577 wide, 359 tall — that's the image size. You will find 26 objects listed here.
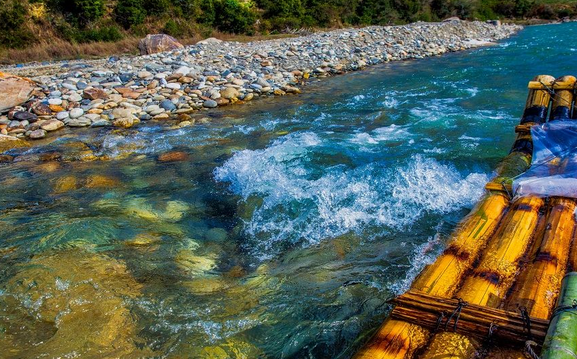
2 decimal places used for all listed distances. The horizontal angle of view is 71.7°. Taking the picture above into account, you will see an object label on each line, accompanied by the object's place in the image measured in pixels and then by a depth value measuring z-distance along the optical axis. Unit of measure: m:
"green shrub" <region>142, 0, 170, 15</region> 24.62
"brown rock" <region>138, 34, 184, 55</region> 18.05
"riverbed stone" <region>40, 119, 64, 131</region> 8.58
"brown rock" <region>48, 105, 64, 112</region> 9.42
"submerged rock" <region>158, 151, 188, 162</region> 6.85
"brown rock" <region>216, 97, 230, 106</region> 10.43
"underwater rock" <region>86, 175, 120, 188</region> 5.80
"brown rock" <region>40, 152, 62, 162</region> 7.02
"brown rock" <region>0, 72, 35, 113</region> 9.10
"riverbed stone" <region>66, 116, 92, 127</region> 8.89
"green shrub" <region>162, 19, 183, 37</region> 23.44
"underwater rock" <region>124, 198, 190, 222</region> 4.73
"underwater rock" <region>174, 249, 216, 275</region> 3.70
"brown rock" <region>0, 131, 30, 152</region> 7.63
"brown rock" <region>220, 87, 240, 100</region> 10.71
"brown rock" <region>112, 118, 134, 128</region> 8.90
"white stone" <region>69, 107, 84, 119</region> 9.17
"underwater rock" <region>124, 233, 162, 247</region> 4.03
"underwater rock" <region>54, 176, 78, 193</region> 5.68
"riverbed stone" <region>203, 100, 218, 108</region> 10.23
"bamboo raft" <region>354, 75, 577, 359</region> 2.06
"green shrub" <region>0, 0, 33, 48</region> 20.41
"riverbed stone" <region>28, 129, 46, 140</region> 8.20
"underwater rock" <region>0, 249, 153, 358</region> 2.69
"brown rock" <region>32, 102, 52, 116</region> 9.16
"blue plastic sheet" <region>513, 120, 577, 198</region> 3.71
